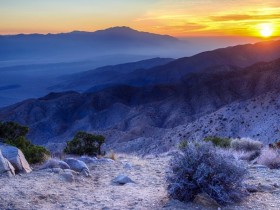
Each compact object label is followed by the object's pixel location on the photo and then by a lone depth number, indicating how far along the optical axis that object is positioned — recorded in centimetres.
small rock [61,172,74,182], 999
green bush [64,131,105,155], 1548
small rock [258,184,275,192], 887
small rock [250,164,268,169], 1174
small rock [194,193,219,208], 768
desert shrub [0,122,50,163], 1252
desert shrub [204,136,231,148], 1661
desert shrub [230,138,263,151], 1639
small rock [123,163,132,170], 1225
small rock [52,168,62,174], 1038
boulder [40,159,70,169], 1094
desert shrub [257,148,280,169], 1194
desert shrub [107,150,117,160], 1410
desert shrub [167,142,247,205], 779
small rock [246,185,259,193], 862
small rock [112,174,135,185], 1022
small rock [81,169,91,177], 1086
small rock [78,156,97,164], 1284
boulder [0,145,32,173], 1045
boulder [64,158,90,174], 1112
